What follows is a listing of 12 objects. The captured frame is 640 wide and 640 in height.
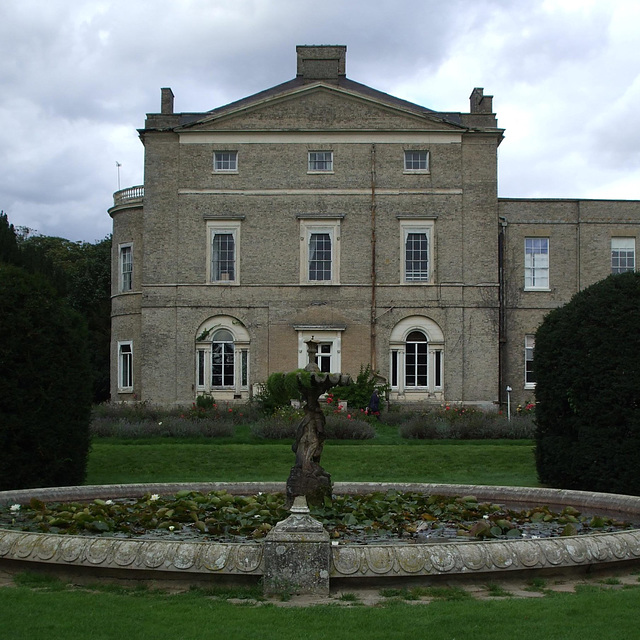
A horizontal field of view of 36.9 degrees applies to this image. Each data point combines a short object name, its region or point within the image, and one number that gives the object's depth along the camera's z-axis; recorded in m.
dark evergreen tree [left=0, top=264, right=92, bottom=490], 15.51
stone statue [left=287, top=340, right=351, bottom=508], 11.69
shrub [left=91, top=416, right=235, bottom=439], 27.28
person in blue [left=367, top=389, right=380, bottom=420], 33.62
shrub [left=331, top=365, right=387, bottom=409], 35.75
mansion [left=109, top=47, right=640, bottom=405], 37.88
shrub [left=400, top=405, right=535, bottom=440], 27.31
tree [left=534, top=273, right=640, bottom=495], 15.24
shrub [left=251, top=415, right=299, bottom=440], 26.41
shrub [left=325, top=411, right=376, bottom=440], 26.41
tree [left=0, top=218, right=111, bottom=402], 51.38
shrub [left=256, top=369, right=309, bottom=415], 33.06
